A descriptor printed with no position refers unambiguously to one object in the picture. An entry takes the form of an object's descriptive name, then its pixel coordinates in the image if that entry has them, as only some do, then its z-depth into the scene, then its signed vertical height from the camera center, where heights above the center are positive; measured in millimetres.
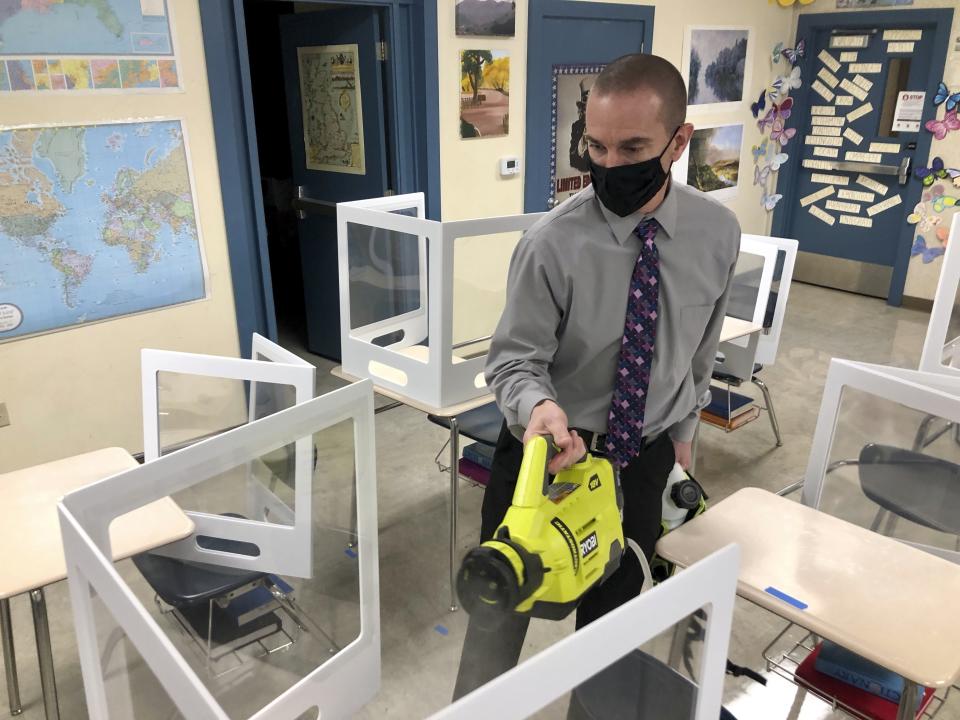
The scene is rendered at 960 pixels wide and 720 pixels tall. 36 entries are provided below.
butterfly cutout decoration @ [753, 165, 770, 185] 5988 -617
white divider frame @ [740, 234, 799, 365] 3209 -845
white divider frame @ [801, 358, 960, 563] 1570 -615
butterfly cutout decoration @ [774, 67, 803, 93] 5809 +80
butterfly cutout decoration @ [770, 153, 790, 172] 5977 -516
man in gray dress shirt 1363 -372
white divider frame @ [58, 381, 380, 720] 738 -494
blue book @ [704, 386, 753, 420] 3217 -1274
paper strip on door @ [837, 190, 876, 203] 5684 -746
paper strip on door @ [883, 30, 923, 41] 5191 +372
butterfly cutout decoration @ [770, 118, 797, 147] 5961 -303
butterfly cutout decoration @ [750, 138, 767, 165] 5898 -439
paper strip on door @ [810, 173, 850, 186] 5848 -645
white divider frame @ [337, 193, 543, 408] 2186 -761
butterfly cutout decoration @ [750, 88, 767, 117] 5707 -99
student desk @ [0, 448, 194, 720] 1474 -897
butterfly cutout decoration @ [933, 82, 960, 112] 5004 -40
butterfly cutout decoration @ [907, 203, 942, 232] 5285 -838
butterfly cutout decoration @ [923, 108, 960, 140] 5043 -212
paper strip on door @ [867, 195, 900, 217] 5519 -789
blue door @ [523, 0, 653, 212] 4152 +109
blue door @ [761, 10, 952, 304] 5277 -397
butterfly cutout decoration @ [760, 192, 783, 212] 6125 -831
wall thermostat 4202 -396
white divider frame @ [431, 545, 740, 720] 605 -460
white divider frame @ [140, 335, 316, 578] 1524 -823
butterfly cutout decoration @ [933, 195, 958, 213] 5148 -712
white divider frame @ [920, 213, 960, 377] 2643 -725
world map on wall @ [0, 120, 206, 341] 2727 -487
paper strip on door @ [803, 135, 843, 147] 5823 -360
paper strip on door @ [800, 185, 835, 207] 5965 -784
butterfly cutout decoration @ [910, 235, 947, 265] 5312 -1057
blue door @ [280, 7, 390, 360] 3779 -196
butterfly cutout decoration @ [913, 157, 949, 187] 5152 -522
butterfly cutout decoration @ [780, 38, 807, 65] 5758 +280
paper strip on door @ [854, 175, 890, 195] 5574 -649
